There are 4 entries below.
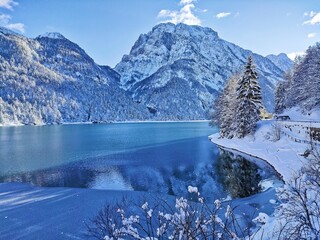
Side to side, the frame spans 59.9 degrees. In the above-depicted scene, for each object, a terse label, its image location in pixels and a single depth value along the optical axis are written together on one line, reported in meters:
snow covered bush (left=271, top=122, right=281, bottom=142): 36.00
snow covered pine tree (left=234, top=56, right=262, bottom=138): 43.00
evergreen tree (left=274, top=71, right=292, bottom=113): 67.62
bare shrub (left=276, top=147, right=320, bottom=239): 6.58
